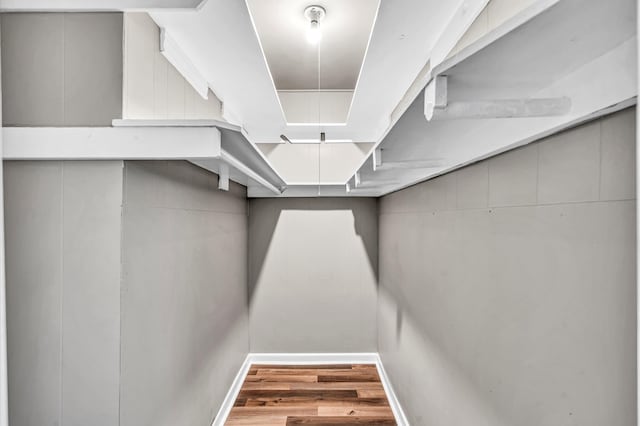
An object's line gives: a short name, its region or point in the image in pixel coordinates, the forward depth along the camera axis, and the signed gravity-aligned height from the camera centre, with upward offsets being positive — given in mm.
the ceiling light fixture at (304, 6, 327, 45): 1729 +1049
